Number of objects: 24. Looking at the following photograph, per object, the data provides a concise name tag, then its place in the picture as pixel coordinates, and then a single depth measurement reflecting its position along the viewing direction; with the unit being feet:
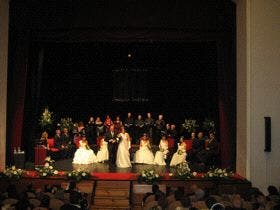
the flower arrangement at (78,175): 54.11
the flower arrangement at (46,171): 55.18
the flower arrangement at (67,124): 80.07
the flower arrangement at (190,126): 81.00
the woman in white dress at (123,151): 65.10
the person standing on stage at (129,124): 79.31
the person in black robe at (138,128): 79.15
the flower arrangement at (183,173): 55.01
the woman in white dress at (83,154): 67.26
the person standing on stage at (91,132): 76.89
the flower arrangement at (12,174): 54.54
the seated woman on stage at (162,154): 67.51
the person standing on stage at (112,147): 67.46
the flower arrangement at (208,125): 79.05
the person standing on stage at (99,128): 76.43
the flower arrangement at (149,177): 53.98
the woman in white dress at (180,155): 65.87
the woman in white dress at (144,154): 68.18
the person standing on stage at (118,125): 72.69
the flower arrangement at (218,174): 54.95
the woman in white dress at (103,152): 69.51
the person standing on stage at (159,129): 76.74
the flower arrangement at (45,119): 78.38
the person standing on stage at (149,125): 78.49
